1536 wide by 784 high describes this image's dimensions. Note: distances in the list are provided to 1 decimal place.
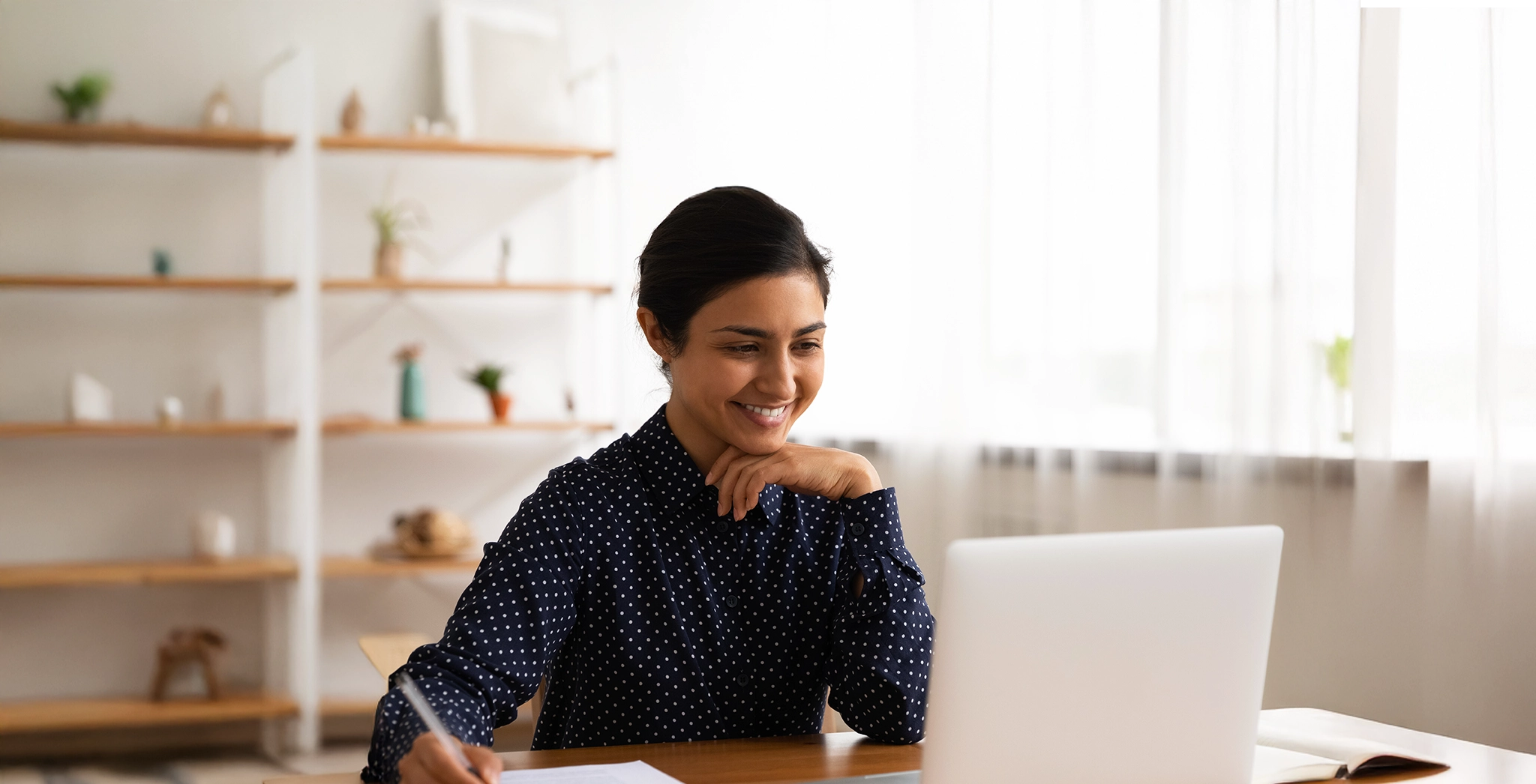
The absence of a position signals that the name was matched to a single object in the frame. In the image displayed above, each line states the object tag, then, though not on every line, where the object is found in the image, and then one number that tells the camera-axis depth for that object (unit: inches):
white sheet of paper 44.1
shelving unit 148.5
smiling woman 57.5
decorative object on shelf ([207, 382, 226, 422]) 158.1
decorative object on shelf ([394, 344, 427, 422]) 161.9
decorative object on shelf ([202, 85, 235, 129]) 156.4
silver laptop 38.4
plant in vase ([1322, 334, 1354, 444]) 92.1
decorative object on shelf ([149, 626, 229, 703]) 153.0
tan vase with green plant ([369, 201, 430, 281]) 161.6
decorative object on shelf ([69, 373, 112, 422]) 151.5
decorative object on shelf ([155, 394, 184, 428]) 152.4
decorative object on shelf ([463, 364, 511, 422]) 164.1
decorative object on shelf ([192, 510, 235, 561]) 155.2
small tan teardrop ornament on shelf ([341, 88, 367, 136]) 161.2
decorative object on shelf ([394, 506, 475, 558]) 159.2
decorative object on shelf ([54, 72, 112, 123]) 153.5
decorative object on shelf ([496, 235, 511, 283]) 164.6
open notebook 48.4
